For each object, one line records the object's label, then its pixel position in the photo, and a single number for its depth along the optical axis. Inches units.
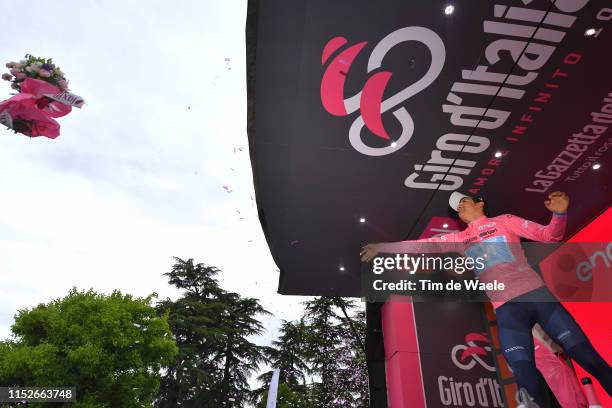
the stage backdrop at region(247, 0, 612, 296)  122.4
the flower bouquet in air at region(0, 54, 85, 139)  113.3
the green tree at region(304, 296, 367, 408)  660.7
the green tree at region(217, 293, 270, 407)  895.1
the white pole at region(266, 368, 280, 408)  388.2
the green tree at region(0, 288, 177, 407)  555.5
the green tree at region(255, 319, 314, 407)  868.0
